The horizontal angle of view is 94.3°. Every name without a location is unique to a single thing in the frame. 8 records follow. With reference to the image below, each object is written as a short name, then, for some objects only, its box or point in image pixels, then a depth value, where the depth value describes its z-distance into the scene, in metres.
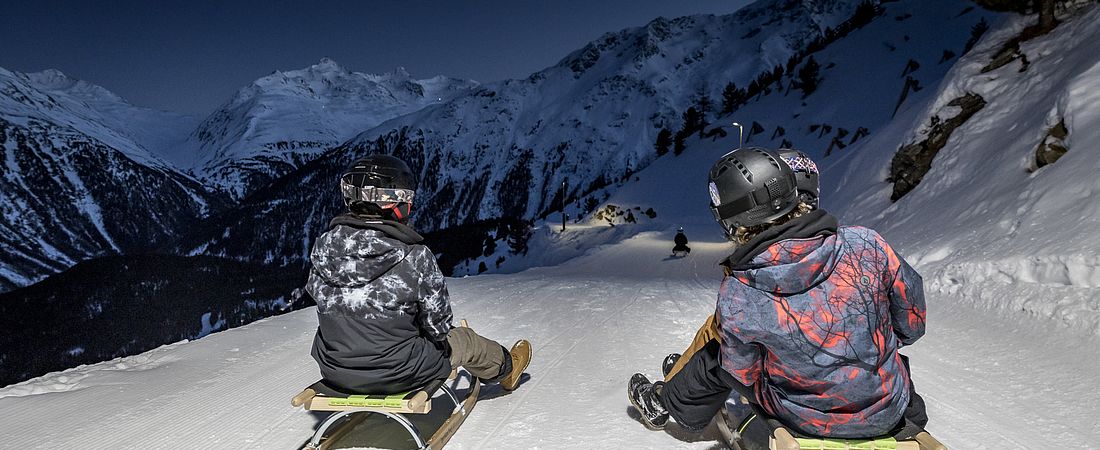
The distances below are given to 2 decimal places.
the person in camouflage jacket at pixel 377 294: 3.27
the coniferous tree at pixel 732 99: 77.62
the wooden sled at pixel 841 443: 2.49
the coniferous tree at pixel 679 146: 60.93
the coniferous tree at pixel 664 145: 72.45
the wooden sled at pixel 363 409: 3.25
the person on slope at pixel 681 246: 18.56
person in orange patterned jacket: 2.38
